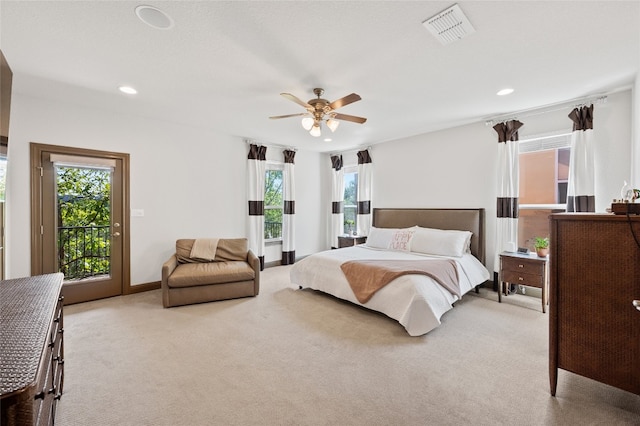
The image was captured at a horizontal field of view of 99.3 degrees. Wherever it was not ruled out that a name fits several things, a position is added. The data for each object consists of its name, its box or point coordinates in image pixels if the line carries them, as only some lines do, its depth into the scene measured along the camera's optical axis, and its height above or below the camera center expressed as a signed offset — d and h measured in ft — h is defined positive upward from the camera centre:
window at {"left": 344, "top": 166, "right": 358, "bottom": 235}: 20.47 +0.93
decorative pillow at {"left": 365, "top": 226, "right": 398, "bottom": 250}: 15.11 -1.49
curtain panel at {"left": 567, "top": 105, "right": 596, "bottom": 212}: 10.43 +2.00
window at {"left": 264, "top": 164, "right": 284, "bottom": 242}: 18.92 +0.55
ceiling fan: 9.42 +3.53
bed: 8.97 -2.31
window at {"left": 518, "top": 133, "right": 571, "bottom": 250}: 11.87 +1.42
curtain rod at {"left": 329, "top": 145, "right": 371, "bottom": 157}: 18.76 +4.52
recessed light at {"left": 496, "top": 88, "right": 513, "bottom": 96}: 9.99 +4.48
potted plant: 10.89 -1.40
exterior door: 11.04 -0.46
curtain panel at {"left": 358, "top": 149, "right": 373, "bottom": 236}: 18.57 +1.45
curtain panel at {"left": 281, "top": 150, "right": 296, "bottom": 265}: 19.02 +0.27
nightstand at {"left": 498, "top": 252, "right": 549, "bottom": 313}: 10.52 -2.39
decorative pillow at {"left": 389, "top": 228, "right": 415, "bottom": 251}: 14.23 -1.52
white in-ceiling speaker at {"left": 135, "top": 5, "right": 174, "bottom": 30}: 5.95 +4.41
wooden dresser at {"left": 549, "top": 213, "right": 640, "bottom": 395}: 5.17 -1.75
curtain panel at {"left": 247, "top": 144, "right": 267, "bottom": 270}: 17.06 +0.94
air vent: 6.02 +4.38
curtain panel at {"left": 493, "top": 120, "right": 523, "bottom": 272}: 12.41 +1.19
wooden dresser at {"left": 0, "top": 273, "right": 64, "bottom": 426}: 2.25 -1.44
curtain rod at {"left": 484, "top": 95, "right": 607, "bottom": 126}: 10.33 +4.38
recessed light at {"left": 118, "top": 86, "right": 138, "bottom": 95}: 9.82 +4.45
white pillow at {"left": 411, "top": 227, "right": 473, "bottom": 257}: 12.74 -1.48
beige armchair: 11.10 -2.75
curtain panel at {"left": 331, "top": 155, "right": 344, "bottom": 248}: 20.61 +0.76
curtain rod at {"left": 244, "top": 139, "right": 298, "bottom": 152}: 17.01 +4.42
